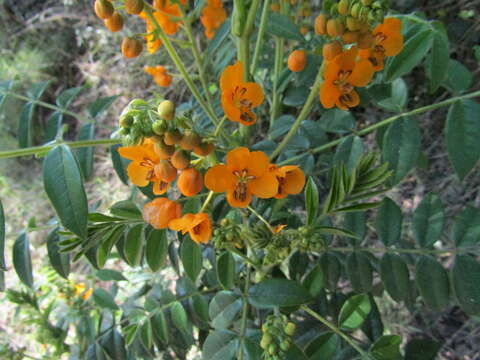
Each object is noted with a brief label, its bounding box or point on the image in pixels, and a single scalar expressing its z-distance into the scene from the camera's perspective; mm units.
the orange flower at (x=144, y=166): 156
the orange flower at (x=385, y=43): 167
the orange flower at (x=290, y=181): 167
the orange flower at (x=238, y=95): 161
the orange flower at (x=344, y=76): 164
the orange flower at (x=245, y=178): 157
